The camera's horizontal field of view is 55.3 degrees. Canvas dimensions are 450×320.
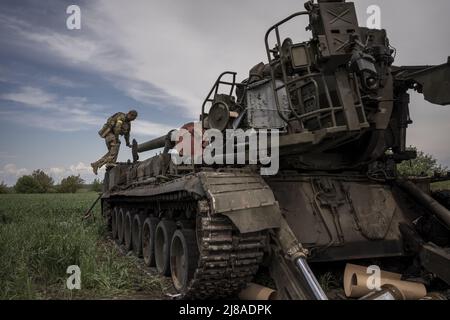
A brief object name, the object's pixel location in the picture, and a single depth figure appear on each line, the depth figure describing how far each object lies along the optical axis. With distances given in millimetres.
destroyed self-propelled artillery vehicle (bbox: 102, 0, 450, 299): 4668
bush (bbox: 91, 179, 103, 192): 59978
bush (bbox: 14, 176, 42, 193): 57656
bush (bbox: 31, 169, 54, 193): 59522
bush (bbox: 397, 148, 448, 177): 20875
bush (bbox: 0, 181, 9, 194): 53825
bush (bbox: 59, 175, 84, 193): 61119
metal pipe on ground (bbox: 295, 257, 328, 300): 4062
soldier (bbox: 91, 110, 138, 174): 12883
